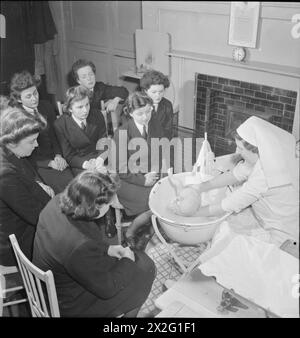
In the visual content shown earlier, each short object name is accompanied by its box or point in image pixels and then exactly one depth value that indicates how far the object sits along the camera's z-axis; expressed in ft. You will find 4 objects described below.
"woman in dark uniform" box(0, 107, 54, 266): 3.93
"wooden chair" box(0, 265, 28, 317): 4.14
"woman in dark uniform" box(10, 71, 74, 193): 5.26
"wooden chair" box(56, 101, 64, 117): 6.31
